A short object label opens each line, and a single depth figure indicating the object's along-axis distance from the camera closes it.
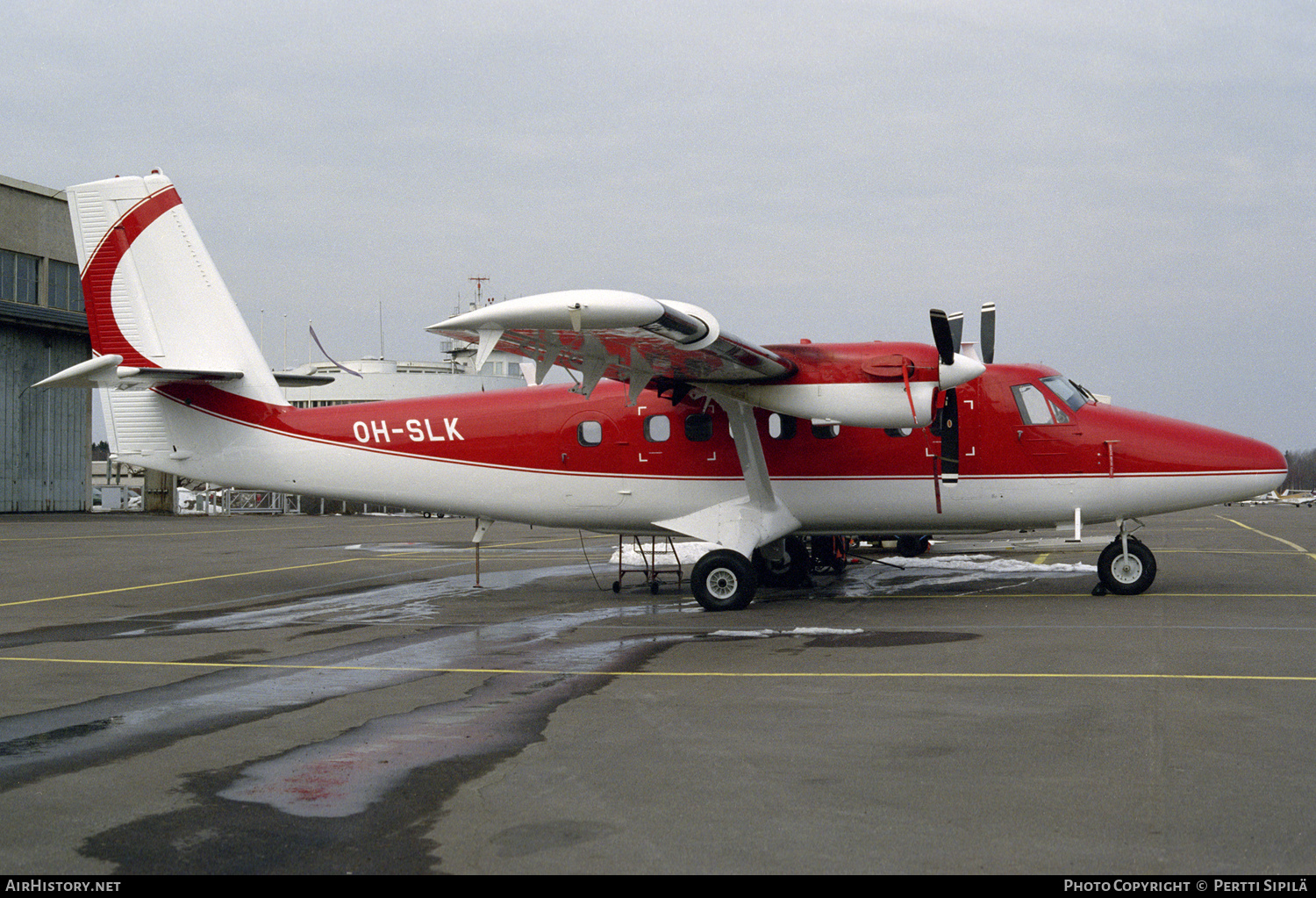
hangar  46.66
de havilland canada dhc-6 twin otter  14.00
